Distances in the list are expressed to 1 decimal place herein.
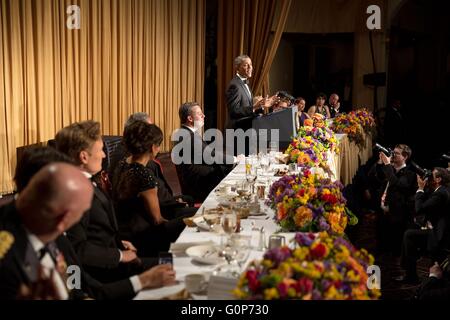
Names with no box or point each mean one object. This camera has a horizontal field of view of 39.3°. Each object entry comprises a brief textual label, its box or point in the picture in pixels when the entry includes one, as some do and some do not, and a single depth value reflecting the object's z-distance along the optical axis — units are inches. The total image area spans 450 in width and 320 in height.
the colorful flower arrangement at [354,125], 319.9
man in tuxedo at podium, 245.9
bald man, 69.2
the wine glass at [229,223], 109.7
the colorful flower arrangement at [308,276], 74.2
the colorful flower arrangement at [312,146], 198.5
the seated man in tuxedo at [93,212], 115.3
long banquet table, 95.7
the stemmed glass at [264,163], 197.6
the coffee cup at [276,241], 106.6
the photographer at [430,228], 176.6
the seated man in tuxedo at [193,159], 194.4
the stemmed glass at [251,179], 164.9
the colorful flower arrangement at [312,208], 118.7
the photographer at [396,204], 223.1
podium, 239.3
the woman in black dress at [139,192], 138.9
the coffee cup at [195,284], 91.7
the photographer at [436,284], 139.4
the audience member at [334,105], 414.0
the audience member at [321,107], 401.4
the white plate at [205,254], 103.1
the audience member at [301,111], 347.6
